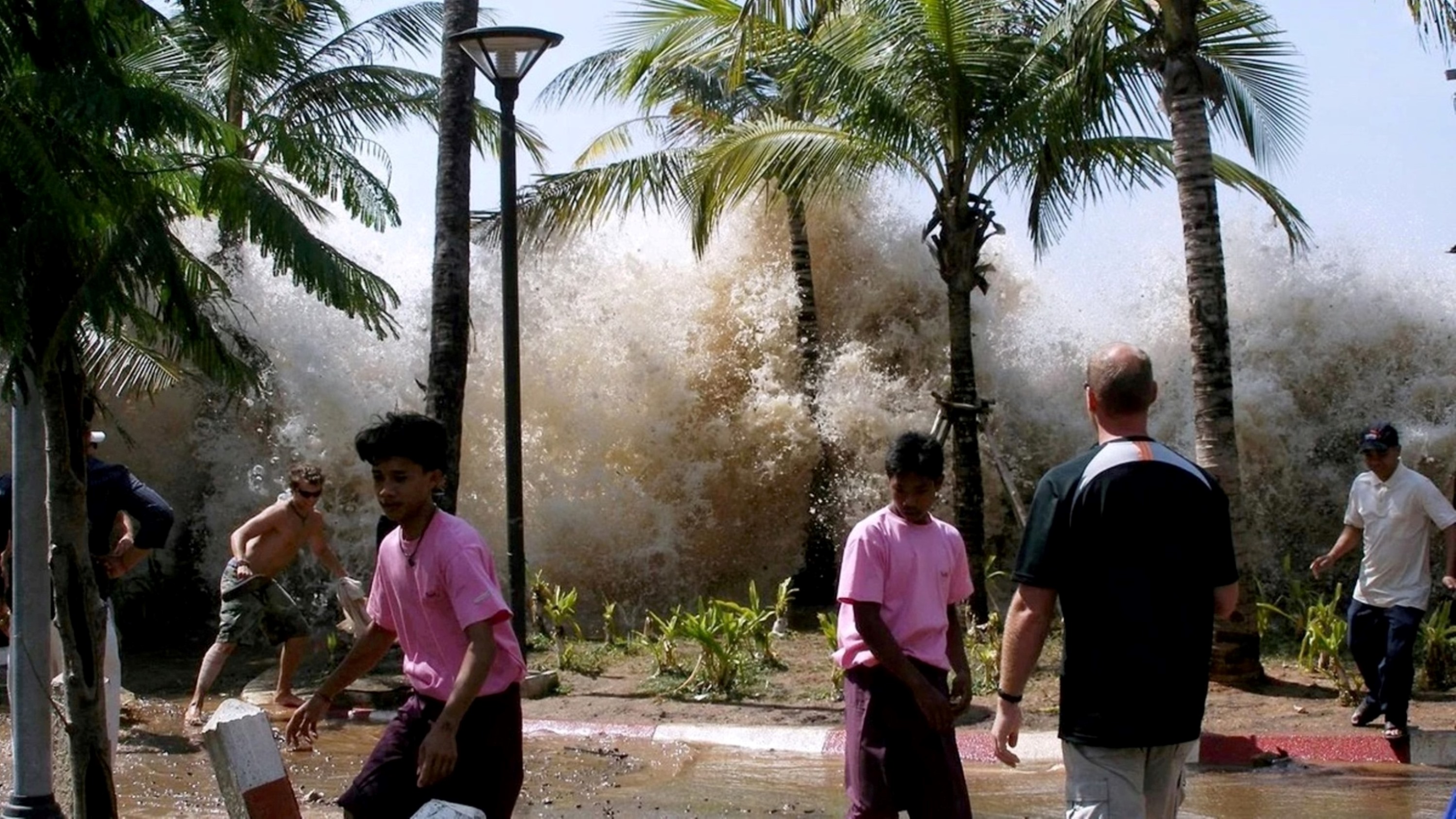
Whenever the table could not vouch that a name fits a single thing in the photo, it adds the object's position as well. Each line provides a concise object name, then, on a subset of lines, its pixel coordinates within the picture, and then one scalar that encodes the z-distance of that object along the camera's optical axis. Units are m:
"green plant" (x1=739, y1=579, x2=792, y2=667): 11.85
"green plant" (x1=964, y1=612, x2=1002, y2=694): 10.78
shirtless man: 10.19
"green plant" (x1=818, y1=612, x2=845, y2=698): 10.99
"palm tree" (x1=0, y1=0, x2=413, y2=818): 4.84
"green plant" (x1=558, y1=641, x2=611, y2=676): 12.34
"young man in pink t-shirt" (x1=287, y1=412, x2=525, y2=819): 4.36
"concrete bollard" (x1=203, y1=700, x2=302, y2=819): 4.33
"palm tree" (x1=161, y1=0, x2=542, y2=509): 5.86
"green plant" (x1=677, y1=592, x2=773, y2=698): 11.07
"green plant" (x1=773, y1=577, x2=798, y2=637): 12.46
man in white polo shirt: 8.85
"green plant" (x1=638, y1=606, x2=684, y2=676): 11.78
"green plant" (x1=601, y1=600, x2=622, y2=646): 13.34
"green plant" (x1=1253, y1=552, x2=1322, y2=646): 11.68
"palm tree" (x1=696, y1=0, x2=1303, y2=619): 12.62
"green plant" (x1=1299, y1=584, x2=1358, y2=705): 10.17
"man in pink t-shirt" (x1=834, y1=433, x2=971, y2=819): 5.06
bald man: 4.04
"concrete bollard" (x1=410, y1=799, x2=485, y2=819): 3.38
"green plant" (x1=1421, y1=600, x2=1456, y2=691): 10.43
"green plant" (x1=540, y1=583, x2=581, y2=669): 12.95
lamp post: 10.83
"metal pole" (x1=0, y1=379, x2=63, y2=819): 5.79
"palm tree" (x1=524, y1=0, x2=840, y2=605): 13.97
